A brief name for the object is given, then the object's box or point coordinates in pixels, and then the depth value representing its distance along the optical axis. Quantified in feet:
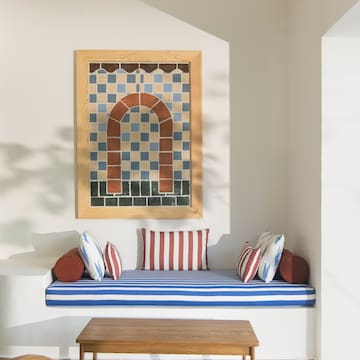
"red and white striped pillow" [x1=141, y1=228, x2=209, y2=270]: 14.98
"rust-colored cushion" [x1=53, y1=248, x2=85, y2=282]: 13.38
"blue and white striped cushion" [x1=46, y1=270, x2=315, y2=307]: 12.86
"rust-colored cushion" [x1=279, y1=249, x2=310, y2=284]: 13.14
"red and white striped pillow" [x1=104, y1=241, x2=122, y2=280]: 13.76
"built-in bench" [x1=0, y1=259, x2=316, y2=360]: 12.87
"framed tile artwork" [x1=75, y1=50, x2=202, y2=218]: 15.14
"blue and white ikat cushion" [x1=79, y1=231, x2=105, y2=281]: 13.55
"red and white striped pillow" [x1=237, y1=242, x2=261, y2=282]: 13.33
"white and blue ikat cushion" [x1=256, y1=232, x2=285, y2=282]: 13.30
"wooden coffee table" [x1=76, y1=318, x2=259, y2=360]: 10.61
